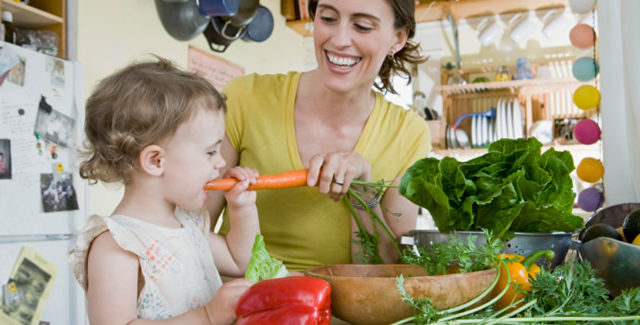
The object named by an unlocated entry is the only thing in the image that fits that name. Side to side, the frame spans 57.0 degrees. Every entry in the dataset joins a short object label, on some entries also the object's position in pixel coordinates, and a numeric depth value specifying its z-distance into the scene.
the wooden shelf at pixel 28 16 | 2.37
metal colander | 0.89
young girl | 0.91
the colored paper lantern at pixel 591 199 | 2.22
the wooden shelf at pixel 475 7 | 4.11
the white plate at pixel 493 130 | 4.25
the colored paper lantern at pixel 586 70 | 2.33
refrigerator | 2.22
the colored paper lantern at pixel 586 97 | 2.17
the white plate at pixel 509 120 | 4.23
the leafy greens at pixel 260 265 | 0.78
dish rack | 4.21
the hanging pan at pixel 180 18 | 3.35
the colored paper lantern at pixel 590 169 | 2.11
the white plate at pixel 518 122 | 4.22
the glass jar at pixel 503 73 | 4.31
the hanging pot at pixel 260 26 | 3.96
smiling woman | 1.35
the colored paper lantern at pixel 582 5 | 2.07
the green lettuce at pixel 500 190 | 0.86
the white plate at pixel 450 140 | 4.33
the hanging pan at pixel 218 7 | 3.23
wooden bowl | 0.65
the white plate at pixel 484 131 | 4.26
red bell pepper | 0.64
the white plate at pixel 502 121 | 4.23
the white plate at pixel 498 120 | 4.23
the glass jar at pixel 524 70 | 4.21
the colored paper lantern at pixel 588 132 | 2.24
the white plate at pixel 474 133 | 4.28
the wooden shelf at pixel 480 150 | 3.97
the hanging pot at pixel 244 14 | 3.55
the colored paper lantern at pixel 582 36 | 2.39
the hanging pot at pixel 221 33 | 3.63
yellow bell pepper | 0.74
